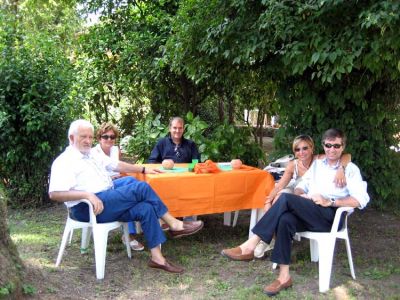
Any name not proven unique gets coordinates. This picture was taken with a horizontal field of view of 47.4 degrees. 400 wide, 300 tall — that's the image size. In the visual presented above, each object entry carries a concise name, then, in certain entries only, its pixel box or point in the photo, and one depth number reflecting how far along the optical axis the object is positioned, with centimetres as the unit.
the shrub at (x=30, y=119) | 539
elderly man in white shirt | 356
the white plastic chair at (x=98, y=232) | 359
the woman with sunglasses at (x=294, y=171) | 405
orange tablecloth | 397
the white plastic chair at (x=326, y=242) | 345
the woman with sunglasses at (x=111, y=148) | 428
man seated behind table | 498
